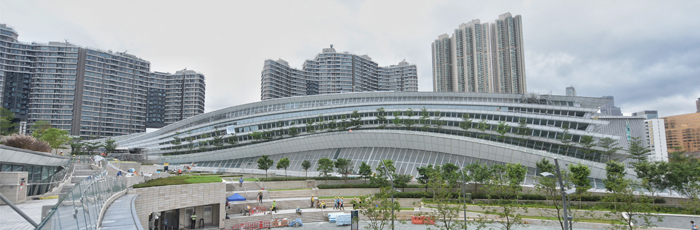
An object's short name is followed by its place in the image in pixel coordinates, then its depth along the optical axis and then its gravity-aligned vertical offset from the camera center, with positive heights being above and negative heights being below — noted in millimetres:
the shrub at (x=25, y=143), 29359 +544
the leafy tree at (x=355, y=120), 68312 +5851
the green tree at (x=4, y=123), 69938 +5326
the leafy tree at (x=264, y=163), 47044 -1835
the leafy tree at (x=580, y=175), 32463 -2421
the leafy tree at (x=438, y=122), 61022 +4979
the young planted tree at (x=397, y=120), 62594 +5586
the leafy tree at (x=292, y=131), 70125 +3767
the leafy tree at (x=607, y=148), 48122 +331
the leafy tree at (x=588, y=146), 48656 +600
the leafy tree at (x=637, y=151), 46031 -88
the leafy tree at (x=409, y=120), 63141 +5437
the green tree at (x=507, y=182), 32831 -3191
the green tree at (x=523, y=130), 54000 +3140
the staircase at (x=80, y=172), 29016 -2220
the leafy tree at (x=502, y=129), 52156 +3244
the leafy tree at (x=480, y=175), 37875 -2738
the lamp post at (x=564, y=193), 15461 -1992
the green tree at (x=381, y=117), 66500 +6278
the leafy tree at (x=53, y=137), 60406 +2120
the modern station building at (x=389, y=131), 51594 +3602
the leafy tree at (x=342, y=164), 45188 -1873
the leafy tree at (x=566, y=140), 51250 +1536
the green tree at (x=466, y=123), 57141 +4446
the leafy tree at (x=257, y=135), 70631 +2954
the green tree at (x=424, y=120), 61197 +5374
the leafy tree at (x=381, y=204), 23128 -3721
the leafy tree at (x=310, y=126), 69062 +4633
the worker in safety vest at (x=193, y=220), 28312 -5866
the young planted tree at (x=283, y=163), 47656 -1855
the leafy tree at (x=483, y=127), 56038 +3838
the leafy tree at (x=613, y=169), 34138 -1944
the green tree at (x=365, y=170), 43812 -2590
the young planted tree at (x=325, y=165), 44841 -1997
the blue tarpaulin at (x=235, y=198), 32497 -4562
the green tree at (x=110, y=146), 77188 +706
